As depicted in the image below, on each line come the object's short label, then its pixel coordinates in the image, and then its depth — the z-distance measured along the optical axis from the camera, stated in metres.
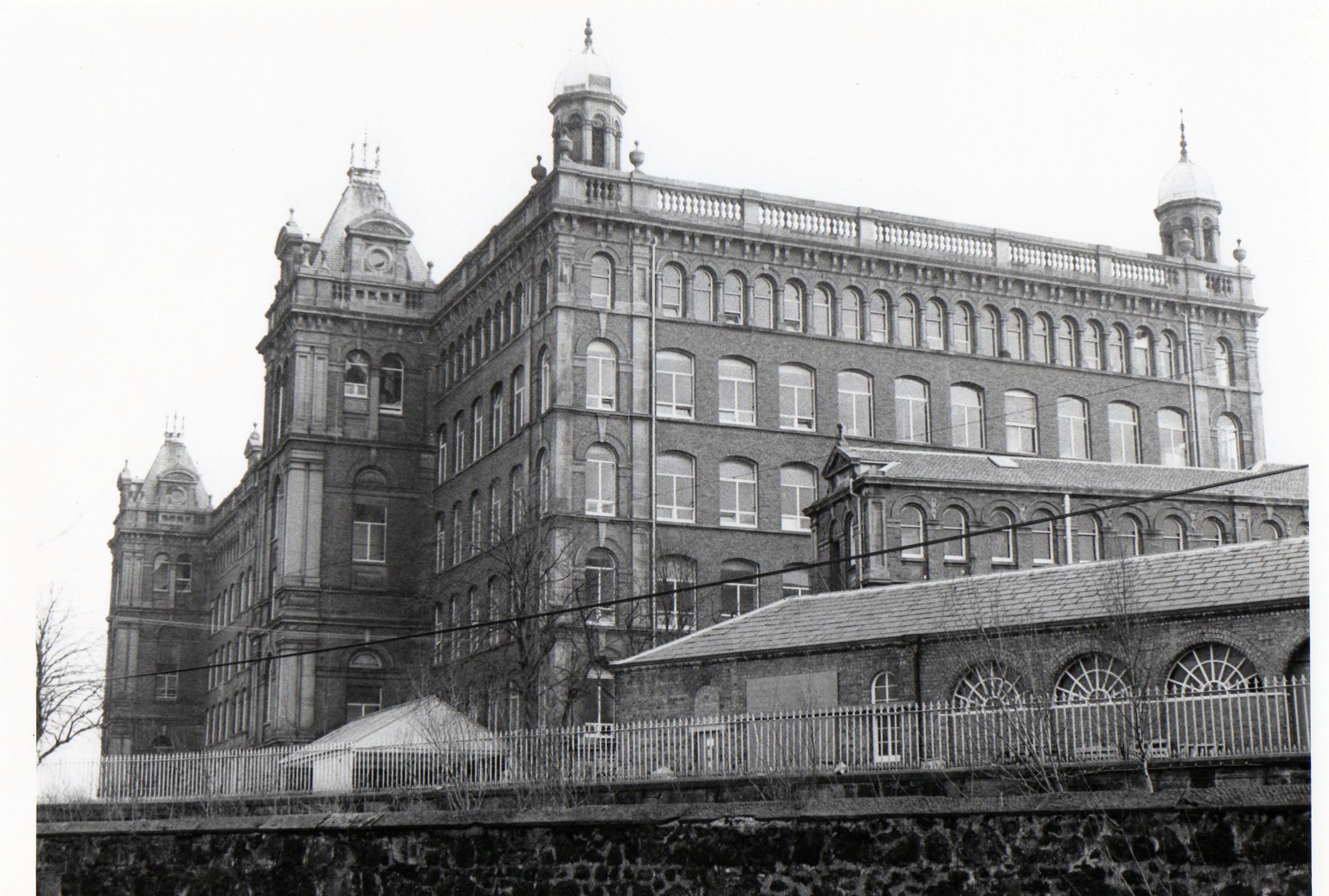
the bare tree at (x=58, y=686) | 48.81
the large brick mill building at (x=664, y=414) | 44.31
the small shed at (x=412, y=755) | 31.45
